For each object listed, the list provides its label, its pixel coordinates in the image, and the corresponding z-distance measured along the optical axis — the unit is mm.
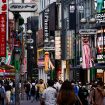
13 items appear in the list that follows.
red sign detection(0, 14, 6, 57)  31658
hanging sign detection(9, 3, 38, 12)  21087
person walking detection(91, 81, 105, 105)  15678
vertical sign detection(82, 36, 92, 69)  35692
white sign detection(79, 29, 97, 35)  34789
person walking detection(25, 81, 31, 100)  41393
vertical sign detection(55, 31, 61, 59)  55757
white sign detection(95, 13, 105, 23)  35232
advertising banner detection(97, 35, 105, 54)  43509
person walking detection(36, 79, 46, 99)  32828
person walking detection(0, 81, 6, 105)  22696
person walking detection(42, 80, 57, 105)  14532
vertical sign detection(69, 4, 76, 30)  52259
